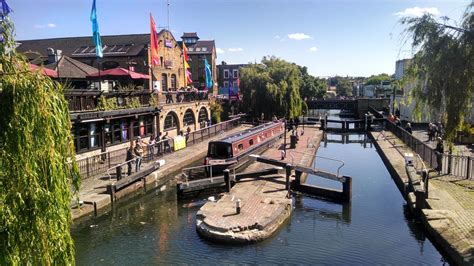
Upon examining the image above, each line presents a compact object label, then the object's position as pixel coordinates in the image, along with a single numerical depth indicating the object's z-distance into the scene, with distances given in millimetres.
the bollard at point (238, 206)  13891
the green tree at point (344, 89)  154625
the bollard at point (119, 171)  17656
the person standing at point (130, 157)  18656
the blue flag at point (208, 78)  39981
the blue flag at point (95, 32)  20688
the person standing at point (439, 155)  18247
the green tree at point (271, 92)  43562
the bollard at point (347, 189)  16734
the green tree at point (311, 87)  83312
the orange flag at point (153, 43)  27359
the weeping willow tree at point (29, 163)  5199
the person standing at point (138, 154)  19078
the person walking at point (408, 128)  31161
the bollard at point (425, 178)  14655
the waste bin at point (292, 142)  28641
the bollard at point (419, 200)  13977
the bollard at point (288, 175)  16844
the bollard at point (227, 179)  17188
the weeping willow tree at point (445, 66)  10789
